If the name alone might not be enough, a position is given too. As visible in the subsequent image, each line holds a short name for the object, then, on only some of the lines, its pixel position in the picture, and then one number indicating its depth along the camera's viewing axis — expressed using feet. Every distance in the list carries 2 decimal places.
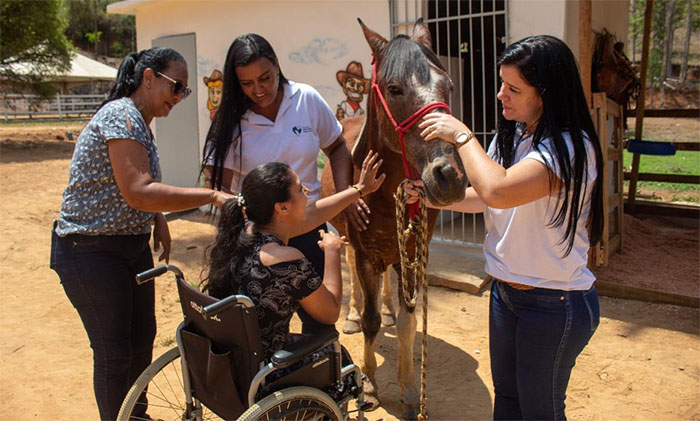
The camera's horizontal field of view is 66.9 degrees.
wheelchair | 6.33
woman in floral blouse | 7.23
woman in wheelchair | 6.54
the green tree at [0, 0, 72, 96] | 47.52
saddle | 21.12
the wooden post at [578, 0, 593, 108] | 16.52
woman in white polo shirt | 8.34
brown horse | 6.92
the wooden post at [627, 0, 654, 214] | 24.11
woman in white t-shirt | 5.46
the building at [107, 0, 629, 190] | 20.34
